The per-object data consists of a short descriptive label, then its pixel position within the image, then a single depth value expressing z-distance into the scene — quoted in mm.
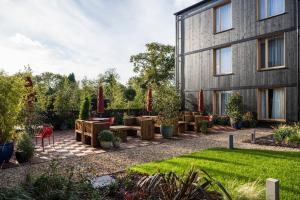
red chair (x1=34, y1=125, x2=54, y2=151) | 8352
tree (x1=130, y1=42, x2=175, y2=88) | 34188
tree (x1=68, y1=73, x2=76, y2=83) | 38475
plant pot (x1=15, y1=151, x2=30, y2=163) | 6973
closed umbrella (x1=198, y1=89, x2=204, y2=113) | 16475
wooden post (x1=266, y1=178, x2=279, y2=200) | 3186
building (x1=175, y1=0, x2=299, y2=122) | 13711
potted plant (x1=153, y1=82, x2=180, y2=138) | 11125
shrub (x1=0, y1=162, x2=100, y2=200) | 3055
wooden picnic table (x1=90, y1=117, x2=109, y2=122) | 10969
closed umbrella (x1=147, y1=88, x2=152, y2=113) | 13706
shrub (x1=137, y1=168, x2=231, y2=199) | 3188
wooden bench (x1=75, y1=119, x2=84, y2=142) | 10531
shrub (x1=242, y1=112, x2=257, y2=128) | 14836
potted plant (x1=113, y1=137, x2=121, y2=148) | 9031
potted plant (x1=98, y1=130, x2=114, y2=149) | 8898
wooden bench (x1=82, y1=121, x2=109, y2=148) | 9234
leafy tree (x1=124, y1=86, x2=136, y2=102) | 21766
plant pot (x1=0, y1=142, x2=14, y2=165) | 6512
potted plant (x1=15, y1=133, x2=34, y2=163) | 6986
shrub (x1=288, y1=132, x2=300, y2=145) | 9102
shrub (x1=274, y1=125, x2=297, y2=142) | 9492
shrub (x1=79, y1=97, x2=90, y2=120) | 11952
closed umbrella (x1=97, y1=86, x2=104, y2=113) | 11539
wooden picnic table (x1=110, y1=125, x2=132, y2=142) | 10379
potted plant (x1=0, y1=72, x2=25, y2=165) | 6707
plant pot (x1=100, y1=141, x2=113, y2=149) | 8906
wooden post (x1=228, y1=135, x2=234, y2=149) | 8453
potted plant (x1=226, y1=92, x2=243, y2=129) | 14815
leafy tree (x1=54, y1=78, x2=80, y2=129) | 14992
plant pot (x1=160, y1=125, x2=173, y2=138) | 11081
